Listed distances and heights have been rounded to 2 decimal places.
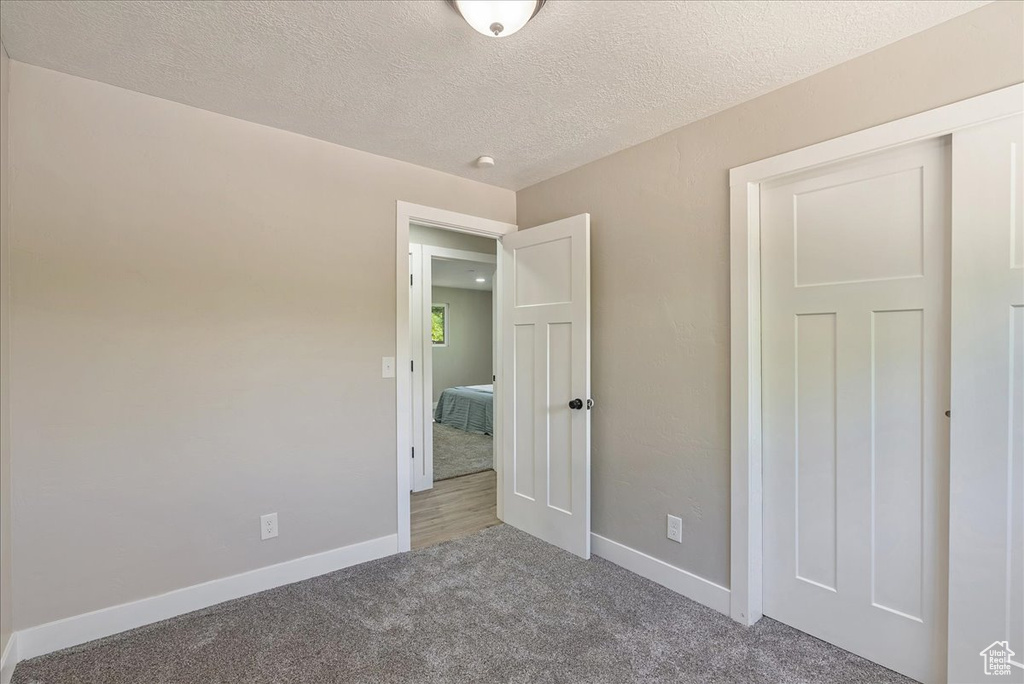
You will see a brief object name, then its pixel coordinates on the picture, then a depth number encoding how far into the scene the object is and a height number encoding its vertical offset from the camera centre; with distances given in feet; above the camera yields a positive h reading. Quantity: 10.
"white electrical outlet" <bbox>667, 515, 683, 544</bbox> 7.78 -3.19
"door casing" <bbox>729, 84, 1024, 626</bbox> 6.87 -0.74
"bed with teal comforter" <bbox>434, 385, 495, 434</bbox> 20.07 -3.18
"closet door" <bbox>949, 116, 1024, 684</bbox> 4.86 -0.69
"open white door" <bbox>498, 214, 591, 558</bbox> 8.95 -0.91
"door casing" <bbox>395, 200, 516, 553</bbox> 9.18 -0.56
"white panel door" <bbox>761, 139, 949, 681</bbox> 5.53 -0.86
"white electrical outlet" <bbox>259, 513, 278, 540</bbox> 7.78 -3.10
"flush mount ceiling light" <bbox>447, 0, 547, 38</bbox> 4.65 +3.25
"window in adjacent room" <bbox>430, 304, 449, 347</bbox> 28.68 +0.80
